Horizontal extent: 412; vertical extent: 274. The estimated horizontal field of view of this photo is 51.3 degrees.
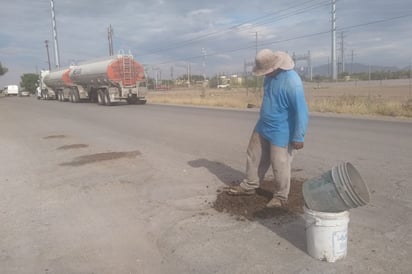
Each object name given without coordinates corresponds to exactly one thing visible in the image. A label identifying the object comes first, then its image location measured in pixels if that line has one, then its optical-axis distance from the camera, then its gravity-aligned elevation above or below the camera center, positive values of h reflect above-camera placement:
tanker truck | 28.88 +0.54
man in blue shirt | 4.80 -0.40
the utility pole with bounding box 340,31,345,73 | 98.00 +5.53
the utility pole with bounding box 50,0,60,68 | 52.38 +6.16
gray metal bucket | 3.52 -0.95
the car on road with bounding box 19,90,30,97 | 83.89 -0.50
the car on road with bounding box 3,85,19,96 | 90.38 +0.43
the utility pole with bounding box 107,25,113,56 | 59.94 +7.02
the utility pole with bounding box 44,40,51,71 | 101.12 +9.99
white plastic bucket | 3.63 -1.34
